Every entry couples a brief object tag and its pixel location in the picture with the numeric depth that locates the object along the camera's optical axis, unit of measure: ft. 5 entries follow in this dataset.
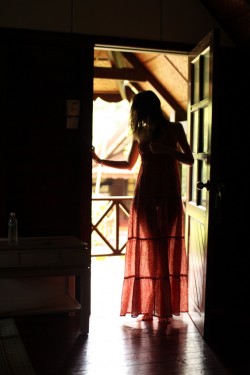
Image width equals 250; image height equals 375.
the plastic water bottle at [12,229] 9.49
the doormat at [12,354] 6.89
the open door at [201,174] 9.11
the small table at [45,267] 8.83
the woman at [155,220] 10.00
